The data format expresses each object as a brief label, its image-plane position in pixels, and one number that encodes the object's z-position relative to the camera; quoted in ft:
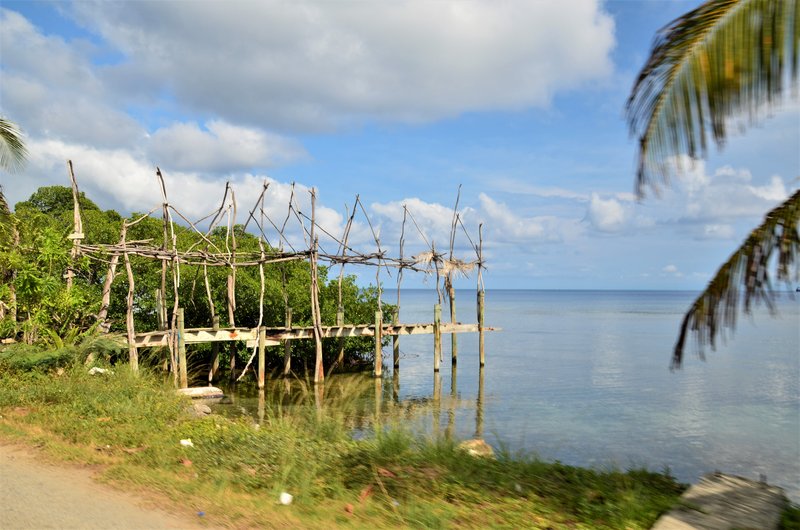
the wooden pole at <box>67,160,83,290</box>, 43.54
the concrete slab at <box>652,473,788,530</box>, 15.16
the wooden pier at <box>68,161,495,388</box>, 47.93
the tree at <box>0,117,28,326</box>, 38.90
